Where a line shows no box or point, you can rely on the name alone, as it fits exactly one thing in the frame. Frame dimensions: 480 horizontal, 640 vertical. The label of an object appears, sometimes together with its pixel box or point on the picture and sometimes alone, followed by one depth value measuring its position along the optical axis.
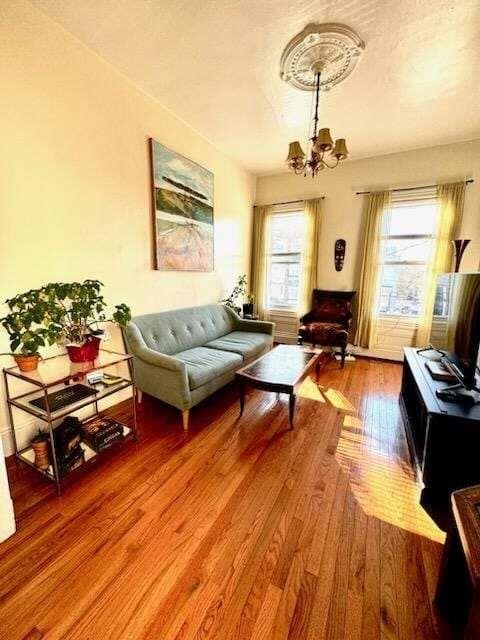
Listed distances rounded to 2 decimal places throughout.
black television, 1.62
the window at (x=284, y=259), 4.61
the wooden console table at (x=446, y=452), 1.44
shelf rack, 1.57
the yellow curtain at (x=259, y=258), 4.73
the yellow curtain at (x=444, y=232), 3.46
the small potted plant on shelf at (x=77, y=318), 1.66
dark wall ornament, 4.22
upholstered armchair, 3.72
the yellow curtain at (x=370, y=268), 3.88
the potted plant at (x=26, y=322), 1.53
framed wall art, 2.85
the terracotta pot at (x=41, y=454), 1.68
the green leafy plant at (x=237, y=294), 4.21
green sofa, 2.21
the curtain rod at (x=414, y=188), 3.41
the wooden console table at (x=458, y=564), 0.89
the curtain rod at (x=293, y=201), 4.28
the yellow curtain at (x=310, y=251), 4.29
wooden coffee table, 2.17
